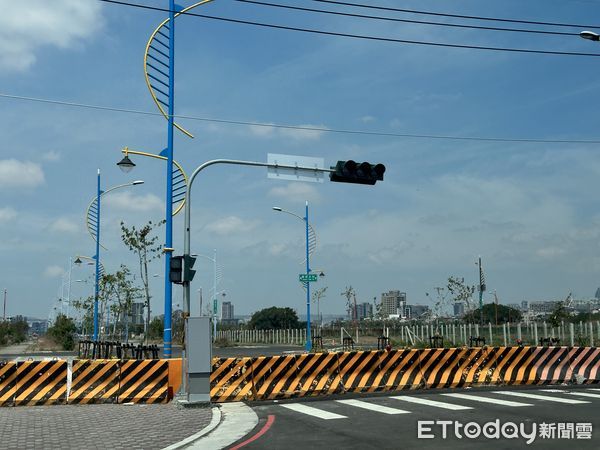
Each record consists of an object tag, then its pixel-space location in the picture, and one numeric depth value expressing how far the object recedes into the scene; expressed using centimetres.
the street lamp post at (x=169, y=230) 1848
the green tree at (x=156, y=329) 7525
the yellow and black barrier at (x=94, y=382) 1681
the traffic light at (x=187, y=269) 1700
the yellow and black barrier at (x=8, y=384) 1662
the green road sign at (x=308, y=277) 4034
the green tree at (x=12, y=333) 7575
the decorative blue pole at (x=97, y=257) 3538
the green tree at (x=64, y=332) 5638
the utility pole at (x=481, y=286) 5388
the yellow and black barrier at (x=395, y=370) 1764
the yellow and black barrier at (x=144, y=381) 1689
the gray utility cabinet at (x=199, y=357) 1591
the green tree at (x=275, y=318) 13038
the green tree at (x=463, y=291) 5528
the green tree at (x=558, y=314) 4922
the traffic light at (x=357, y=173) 1812
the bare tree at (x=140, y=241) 3528
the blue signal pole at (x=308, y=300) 4081
